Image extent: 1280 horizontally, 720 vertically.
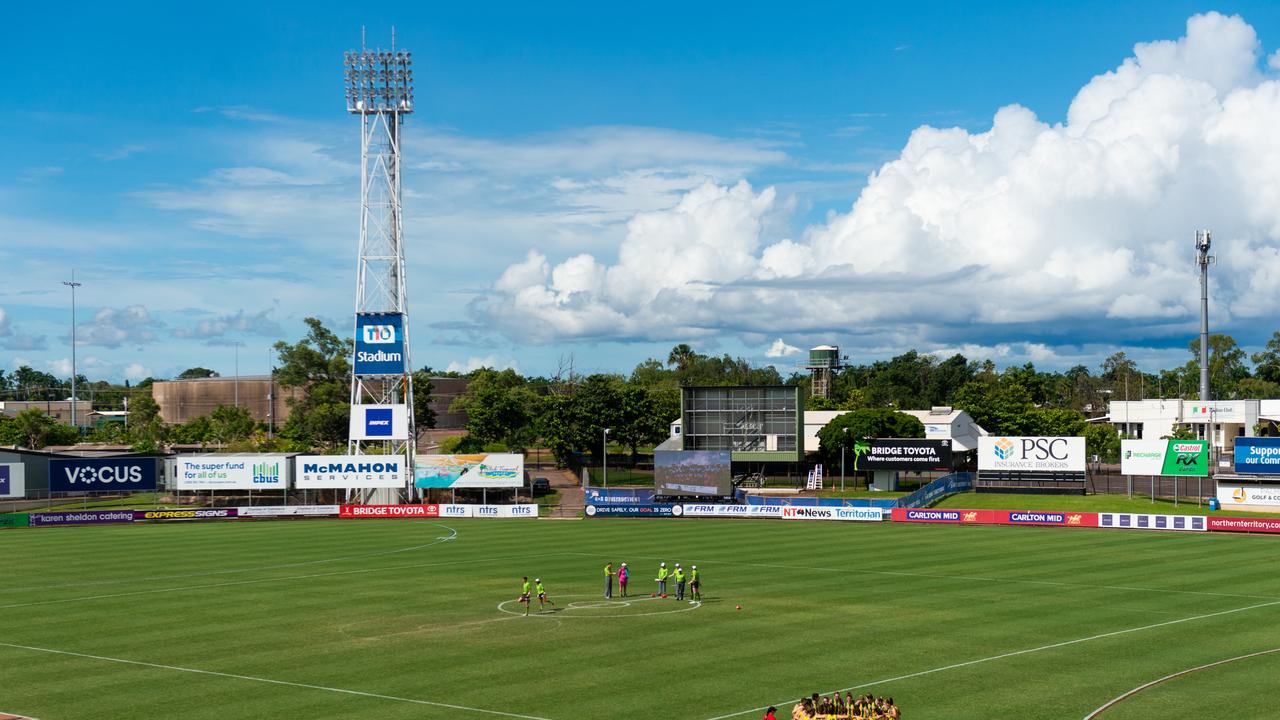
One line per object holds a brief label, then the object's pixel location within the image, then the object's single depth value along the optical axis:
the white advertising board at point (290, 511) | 98.38
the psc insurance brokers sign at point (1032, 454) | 105.88
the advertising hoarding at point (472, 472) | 104.44
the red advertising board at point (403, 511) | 97.94
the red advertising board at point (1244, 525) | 77.00
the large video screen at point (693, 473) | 97.25
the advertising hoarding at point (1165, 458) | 95.00
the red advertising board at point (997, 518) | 81.88
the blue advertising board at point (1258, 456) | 93.38
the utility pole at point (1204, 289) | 133.38
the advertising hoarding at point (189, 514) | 96.44
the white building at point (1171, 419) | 145.62
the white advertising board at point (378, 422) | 105.06
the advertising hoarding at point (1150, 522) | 77.88
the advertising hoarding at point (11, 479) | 100.12
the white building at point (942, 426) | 134.12
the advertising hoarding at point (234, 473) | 103.94
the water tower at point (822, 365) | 189.50
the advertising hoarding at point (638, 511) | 94.06
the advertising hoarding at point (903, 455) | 107.19
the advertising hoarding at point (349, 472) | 104.12
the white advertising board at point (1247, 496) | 89.69
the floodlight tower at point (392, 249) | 106.94
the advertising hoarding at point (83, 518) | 91.94
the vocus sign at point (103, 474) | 102.38
